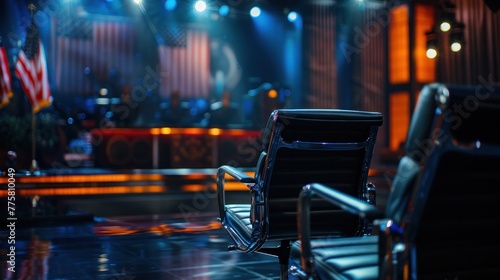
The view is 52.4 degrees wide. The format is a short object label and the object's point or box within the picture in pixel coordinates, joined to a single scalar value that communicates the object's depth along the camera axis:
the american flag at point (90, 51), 12.68
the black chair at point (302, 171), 1.86
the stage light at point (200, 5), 12.26
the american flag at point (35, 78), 7.13
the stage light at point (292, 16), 13.50
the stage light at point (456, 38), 7.70
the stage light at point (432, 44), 8.07
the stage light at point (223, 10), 13.25
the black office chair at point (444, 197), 1.10
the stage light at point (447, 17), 7.55
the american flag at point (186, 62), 13.79
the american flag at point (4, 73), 7.55
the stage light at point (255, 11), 13.48
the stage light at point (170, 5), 12.63
